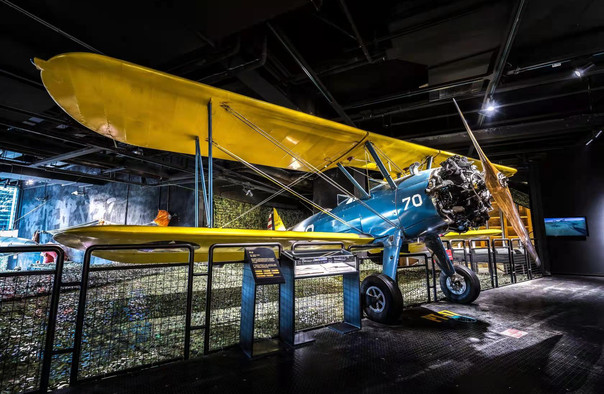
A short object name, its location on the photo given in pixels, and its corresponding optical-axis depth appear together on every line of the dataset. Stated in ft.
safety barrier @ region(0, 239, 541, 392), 5.60
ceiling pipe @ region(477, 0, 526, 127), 8.88
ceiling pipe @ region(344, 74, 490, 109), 13.47
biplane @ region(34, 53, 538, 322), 7.22
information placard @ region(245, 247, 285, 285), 6.17
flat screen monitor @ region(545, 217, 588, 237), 23.59
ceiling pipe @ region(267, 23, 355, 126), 10.76
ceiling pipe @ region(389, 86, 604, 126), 15.43
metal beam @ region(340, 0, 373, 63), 9.66
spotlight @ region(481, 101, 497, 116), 15.40
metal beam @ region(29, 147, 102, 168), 19.03
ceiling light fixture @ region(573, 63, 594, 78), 12.74
